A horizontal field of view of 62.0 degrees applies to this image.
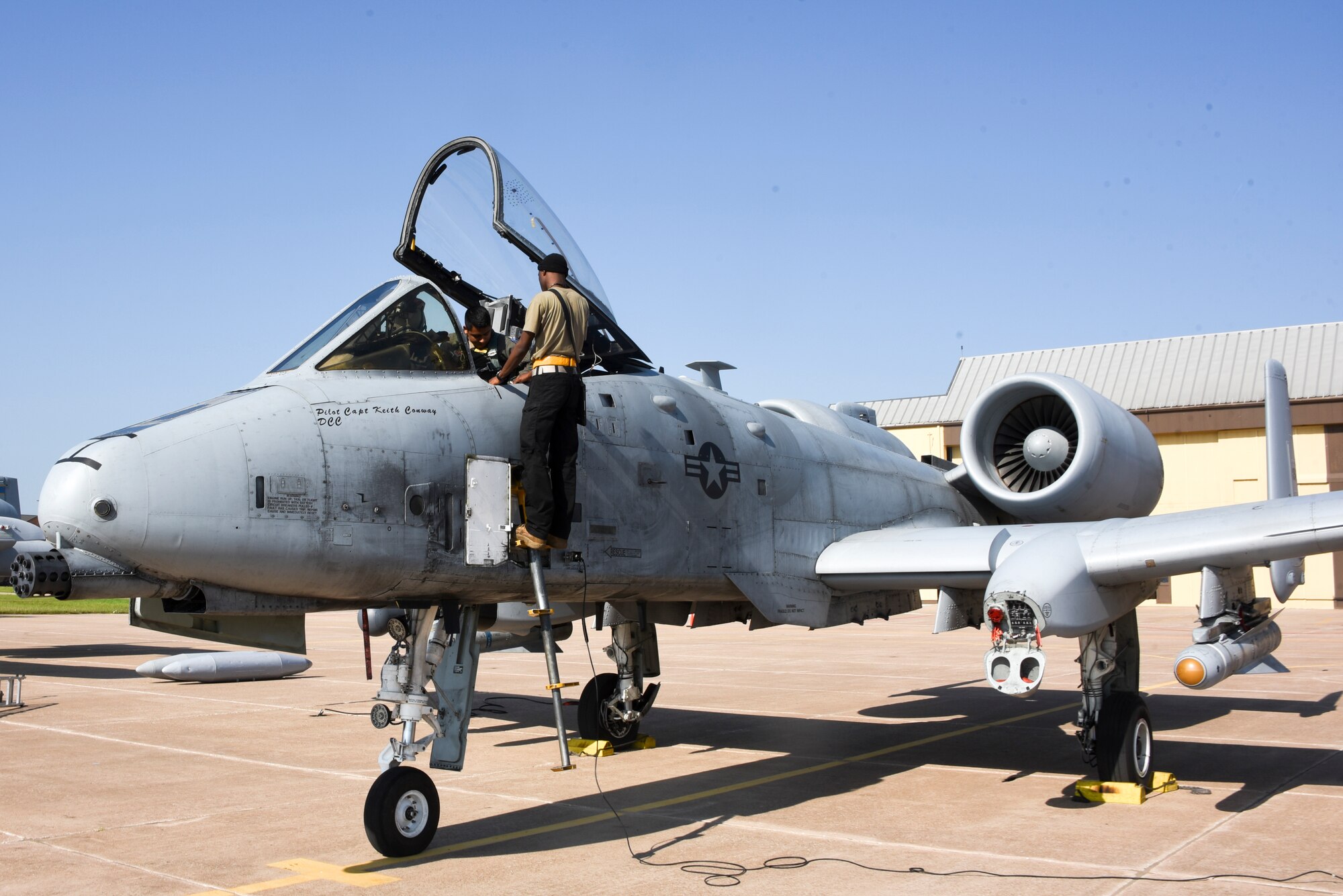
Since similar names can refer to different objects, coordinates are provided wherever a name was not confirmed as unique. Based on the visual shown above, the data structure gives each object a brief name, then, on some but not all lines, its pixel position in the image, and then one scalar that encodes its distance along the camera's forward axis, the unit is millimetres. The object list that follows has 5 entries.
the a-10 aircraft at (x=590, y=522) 5691
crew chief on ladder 6234
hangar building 35219
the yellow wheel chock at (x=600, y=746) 10016
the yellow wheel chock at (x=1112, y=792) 7699
